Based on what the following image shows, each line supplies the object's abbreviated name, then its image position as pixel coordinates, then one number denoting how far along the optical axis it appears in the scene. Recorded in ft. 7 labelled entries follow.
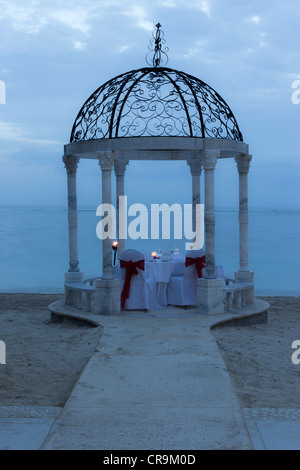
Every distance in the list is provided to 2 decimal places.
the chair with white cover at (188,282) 34.22
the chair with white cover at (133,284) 33.14
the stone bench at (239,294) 34.22
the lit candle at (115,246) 40.31
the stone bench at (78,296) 33.88
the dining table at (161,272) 34.47
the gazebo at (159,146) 32.32
